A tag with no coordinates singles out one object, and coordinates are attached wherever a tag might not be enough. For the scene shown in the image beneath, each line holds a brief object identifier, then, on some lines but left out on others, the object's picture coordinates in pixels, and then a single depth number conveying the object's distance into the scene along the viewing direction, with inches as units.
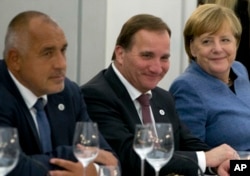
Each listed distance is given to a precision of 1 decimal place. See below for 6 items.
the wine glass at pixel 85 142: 154.8
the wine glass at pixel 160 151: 159.0
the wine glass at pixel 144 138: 158.9
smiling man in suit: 197.7
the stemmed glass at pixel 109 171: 152.5
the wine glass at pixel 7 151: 137.8
